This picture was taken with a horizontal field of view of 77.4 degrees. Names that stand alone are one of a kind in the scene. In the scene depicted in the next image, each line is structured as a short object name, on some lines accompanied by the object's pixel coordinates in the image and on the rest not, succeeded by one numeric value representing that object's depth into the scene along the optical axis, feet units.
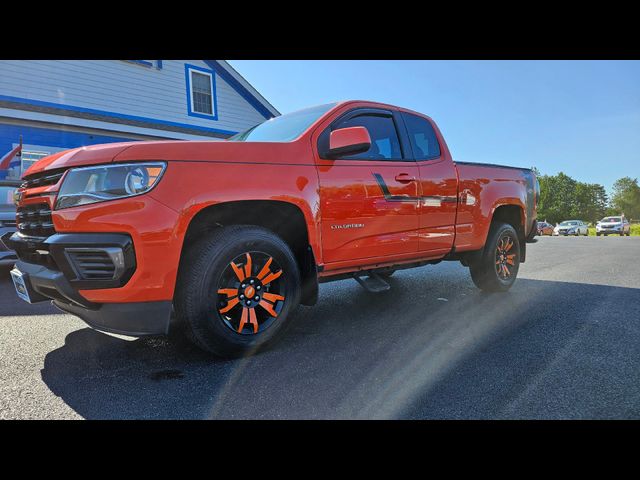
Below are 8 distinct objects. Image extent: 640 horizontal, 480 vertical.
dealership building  32.22
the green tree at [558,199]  307.37
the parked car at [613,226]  108.68
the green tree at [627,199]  335.88
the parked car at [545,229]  142.95
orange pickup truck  7.79
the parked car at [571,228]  122.42
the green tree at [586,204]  317.91
